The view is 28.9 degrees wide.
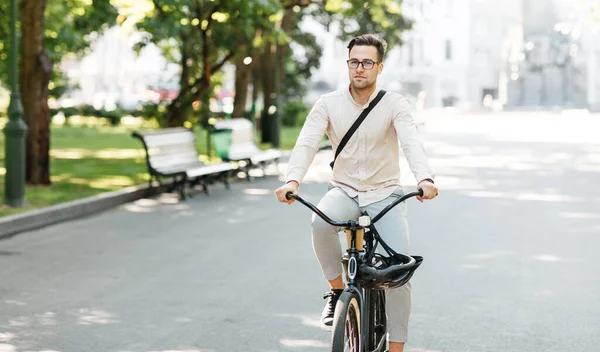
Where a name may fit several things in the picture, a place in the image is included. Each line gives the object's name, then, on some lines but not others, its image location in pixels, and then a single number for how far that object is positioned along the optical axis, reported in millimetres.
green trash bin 20828
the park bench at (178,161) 17250
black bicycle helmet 5113
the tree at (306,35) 29438
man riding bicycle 5418
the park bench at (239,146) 20828
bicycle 5008
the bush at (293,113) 52688
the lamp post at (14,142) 14312
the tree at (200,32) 20672
